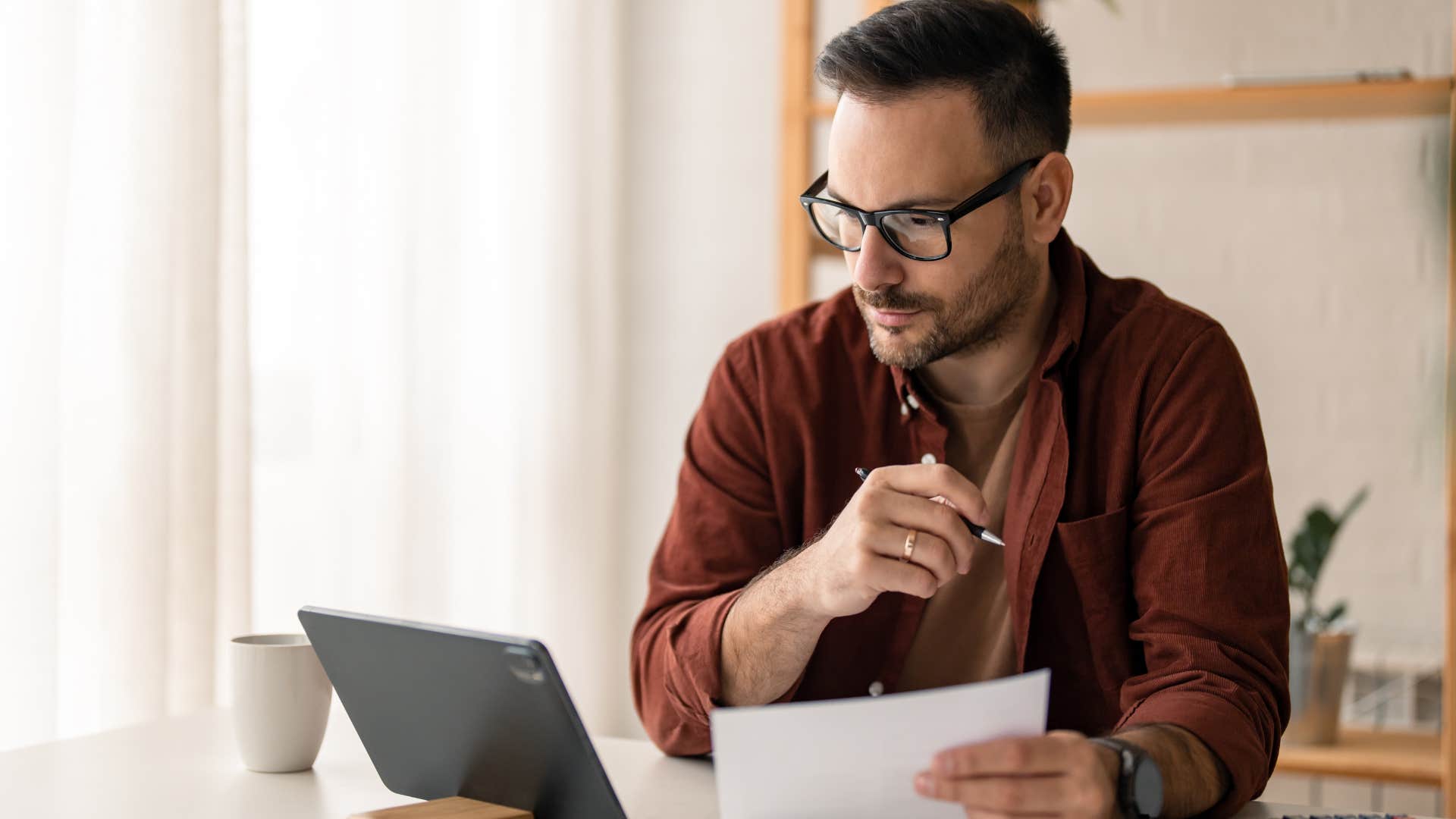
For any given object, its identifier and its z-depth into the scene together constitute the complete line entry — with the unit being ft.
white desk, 3.40
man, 4.07
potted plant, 7.30
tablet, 2.92
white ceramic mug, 3.71
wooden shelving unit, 7.16
